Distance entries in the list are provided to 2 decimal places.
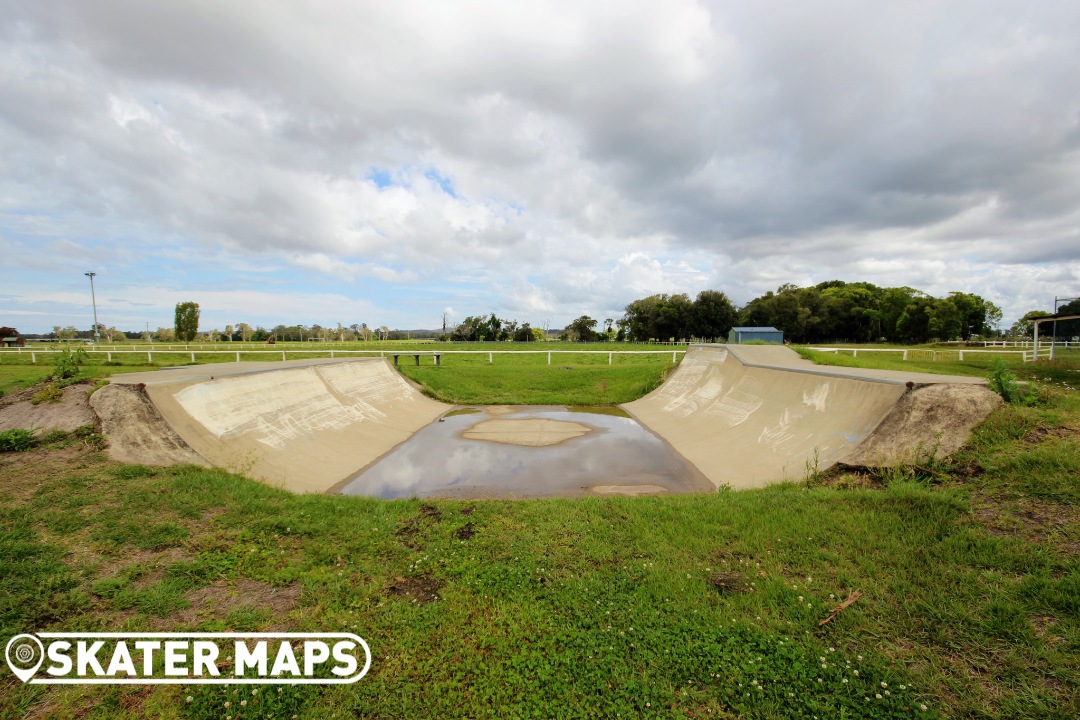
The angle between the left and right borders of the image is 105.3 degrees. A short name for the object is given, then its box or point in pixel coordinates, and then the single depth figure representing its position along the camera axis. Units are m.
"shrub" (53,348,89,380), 7.80
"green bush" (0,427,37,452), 6.09
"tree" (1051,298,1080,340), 17.53
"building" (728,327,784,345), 28.03
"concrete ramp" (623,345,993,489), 7.30
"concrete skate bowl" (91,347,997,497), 6.59
